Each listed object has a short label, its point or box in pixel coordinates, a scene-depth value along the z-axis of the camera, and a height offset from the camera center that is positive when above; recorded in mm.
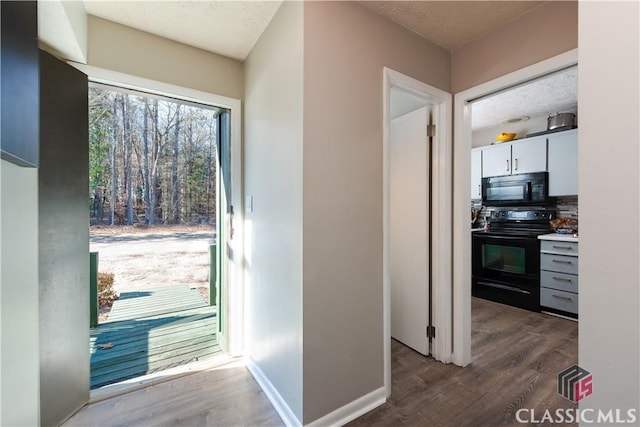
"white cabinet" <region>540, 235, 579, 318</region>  2982 -744
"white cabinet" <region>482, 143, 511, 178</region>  3869 +737
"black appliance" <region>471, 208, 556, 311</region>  3293 -628
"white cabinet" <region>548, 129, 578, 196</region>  3241 +571
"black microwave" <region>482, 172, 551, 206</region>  3498 +282
